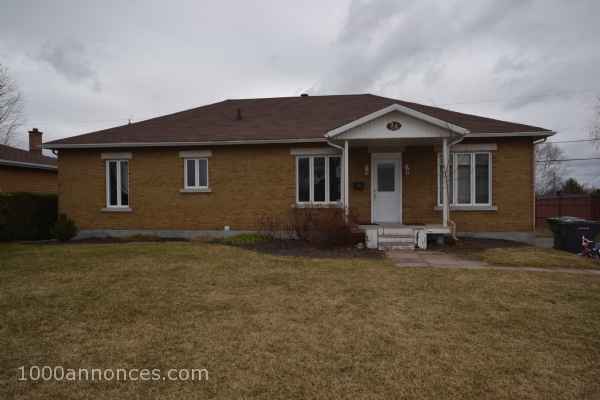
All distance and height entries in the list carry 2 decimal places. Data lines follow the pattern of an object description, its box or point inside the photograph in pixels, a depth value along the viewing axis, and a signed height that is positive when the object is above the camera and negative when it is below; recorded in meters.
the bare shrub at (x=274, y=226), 12.16 -0.87
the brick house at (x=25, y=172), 18.76 +1.88
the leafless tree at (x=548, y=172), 45.03 +3.94
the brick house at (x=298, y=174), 11.52 +1.02
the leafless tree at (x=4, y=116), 15.83 +4.51
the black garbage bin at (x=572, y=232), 9.93 -0.93
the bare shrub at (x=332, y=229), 10.03 -0.81
